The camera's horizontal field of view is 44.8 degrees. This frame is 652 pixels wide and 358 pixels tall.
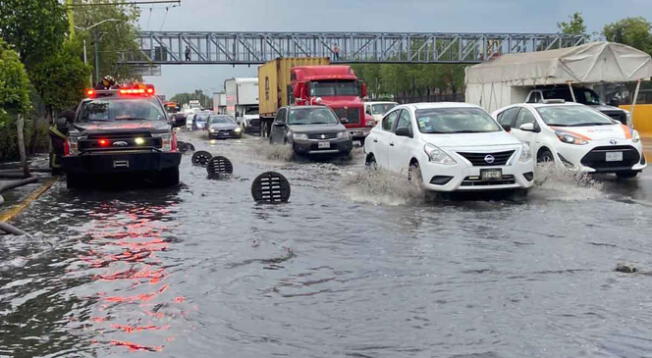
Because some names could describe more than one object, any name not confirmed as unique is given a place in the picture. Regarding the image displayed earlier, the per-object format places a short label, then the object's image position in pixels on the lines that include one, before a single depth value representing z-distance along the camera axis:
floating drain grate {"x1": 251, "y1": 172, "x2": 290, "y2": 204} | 12.32
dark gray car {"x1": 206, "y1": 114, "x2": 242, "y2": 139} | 39.84
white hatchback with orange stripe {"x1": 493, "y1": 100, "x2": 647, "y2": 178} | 13.46
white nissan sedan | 11.45
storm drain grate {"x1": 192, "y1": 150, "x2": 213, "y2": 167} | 20.88
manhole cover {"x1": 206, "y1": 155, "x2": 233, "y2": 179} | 17.11
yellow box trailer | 31.39
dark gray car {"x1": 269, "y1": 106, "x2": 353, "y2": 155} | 21.06
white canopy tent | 22.88
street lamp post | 52.06
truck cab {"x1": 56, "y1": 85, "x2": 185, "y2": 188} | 13.52
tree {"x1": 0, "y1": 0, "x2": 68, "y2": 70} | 17.38
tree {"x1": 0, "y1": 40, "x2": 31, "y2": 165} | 13.44
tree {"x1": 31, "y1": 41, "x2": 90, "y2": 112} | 20.56
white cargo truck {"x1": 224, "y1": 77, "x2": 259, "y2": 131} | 50.97
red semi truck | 26.34
